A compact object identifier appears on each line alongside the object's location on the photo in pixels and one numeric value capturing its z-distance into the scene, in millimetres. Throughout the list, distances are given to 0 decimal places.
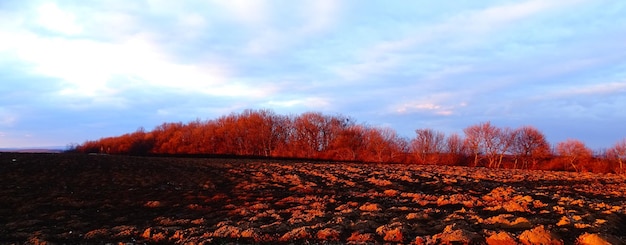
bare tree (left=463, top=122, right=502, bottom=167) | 64438
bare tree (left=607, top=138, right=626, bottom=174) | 50925
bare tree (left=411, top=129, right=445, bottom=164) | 65375
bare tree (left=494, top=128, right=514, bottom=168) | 64438
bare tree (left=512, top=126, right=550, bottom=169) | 63219
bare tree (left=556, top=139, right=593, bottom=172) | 55781
